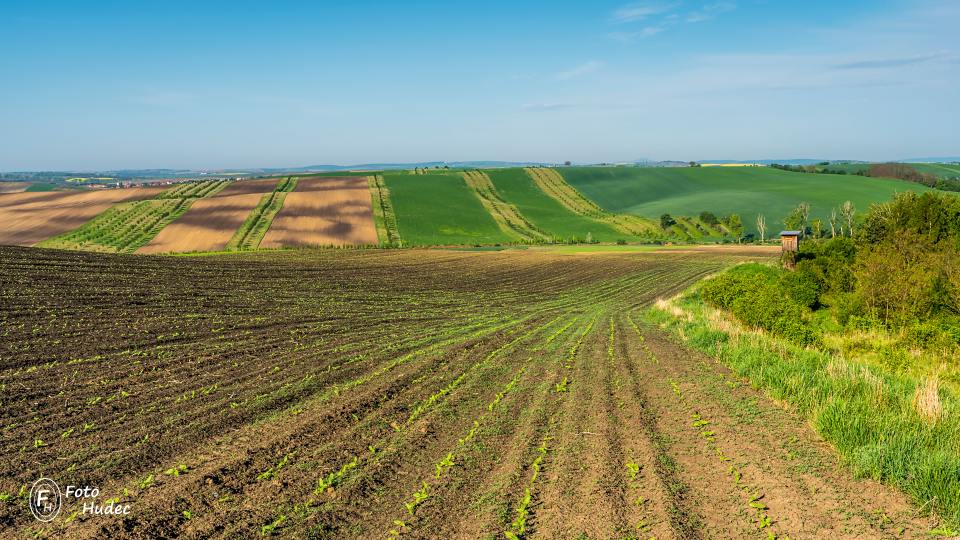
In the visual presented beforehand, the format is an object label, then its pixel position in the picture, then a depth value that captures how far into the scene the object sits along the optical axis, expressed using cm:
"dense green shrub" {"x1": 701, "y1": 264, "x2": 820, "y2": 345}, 2491
